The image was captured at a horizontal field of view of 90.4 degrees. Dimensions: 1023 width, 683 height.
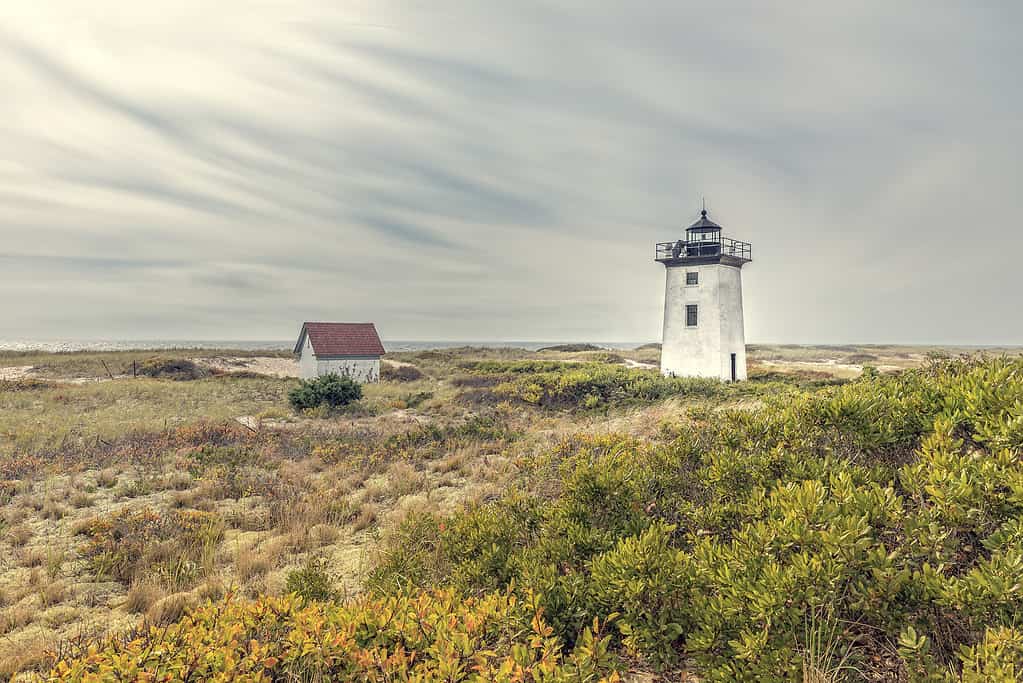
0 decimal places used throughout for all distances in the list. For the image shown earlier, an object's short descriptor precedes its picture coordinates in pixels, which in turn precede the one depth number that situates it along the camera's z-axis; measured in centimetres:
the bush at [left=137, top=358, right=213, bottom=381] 3451
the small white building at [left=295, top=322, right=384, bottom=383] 3075
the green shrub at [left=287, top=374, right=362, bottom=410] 2180
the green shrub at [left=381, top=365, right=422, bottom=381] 3634
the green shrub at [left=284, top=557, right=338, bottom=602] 526
